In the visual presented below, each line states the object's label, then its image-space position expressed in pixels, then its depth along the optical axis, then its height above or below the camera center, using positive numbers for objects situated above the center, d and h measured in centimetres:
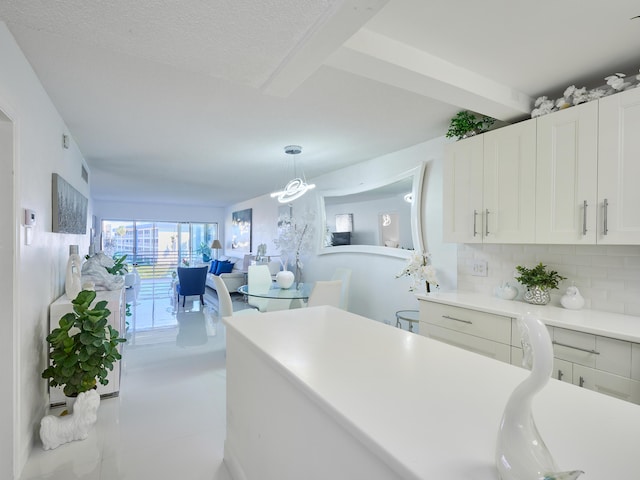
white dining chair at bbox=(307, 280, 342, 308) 343 -59
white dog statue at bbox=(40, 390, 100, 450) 213 -125
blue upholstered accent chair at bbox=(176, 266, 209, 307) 644 -86
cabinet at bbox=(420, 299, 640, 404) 170 -67
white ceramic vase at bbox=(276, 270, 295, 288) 436 -55
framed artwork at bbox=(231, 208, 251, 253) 895 +19
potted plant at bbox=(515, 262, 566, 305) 242 -32
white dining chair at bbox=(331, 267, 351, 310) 428 -61
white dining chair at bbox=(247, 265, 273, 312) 423 -69
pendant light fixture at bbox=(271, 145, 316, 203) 388 +60
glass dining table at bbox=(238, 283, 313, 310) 377 -67
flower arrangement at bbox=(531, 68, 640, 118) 196 +93
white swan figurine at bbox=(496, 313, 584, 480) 60 -36
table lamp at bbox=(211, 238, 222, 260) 999 -24
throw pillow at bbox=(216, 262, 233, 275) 886 -81
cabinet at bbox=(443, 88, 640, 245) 191 +42
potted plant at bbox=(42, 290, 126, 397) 231 -83
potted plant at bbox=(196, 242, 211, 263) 1108 -44
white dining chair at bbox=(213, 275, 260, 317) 363 -69
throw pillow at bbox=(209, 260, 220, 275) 925 -83
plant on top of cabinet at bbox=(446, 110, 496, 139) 278 +99
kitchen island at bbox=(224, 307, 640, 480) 72 -47
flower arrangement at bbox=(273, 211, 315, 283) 556 +5
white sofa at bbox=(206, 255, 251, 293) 756 -97
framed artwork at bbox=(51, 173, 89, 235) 268 +27
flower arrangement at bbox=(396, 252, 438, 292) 297 -30
